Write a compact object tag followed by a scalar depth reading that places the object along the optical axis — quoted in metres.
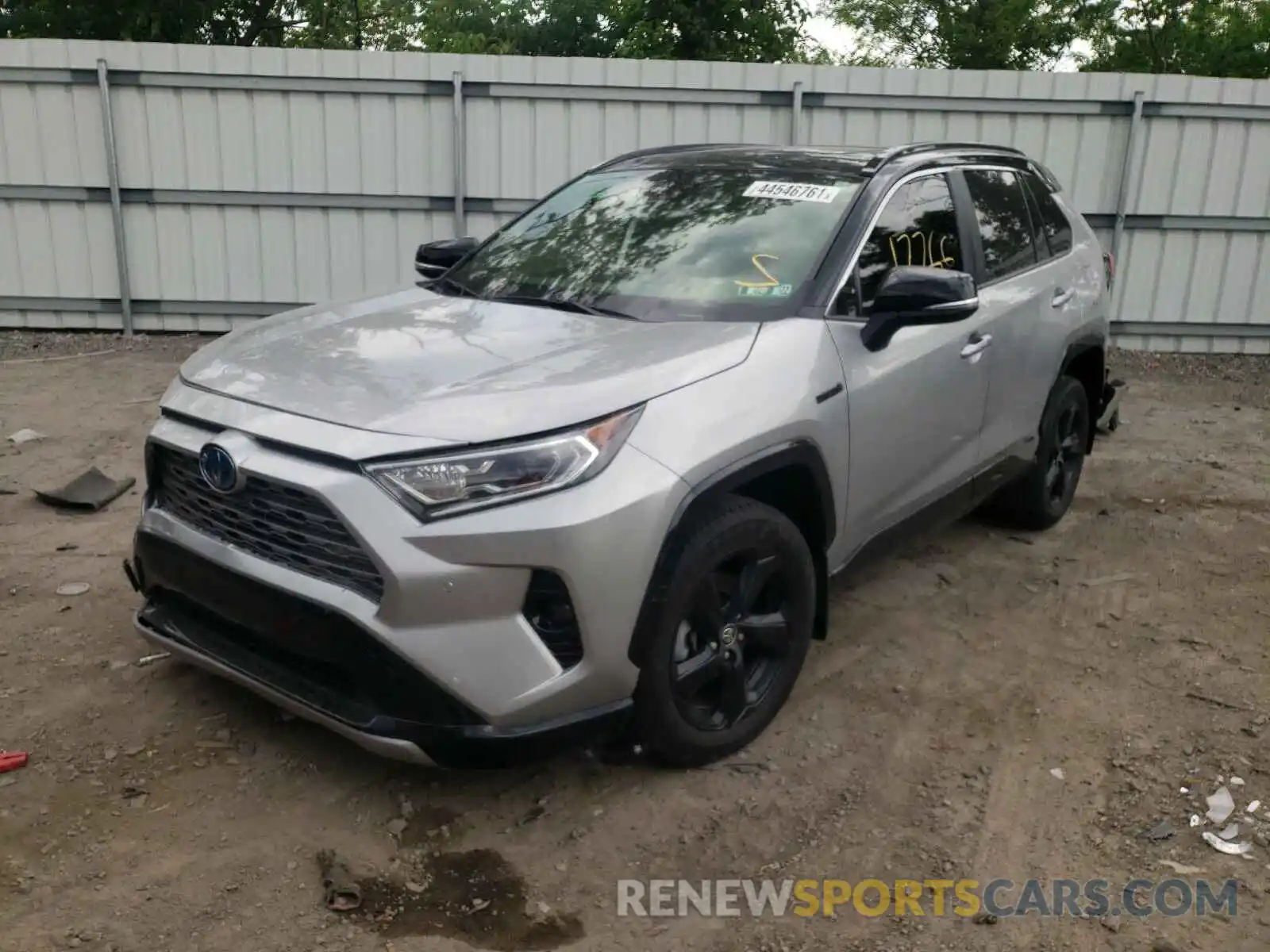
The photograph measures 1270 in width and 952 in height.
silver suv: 2.70
